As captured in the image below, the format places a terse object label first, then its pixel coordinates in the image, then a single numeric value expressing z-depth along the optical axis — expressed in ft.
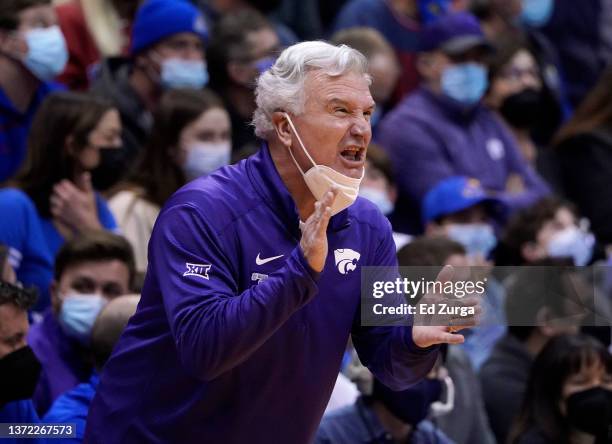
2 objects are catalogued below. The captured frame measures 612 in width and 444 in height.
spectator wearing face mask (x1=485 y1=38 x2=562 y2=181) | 57.36
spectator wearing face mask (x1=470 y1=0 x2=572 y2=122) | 61.05
